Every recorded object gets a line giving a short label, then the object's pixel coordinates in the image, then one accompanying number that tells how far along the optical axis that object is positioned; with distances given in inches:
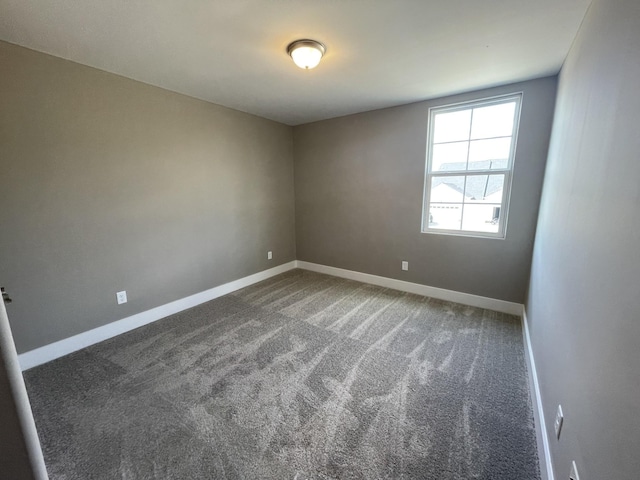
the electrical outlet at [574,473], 36.2
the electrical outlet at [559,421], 45.4
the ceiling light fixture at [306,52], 73.9
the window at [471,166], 110.9
